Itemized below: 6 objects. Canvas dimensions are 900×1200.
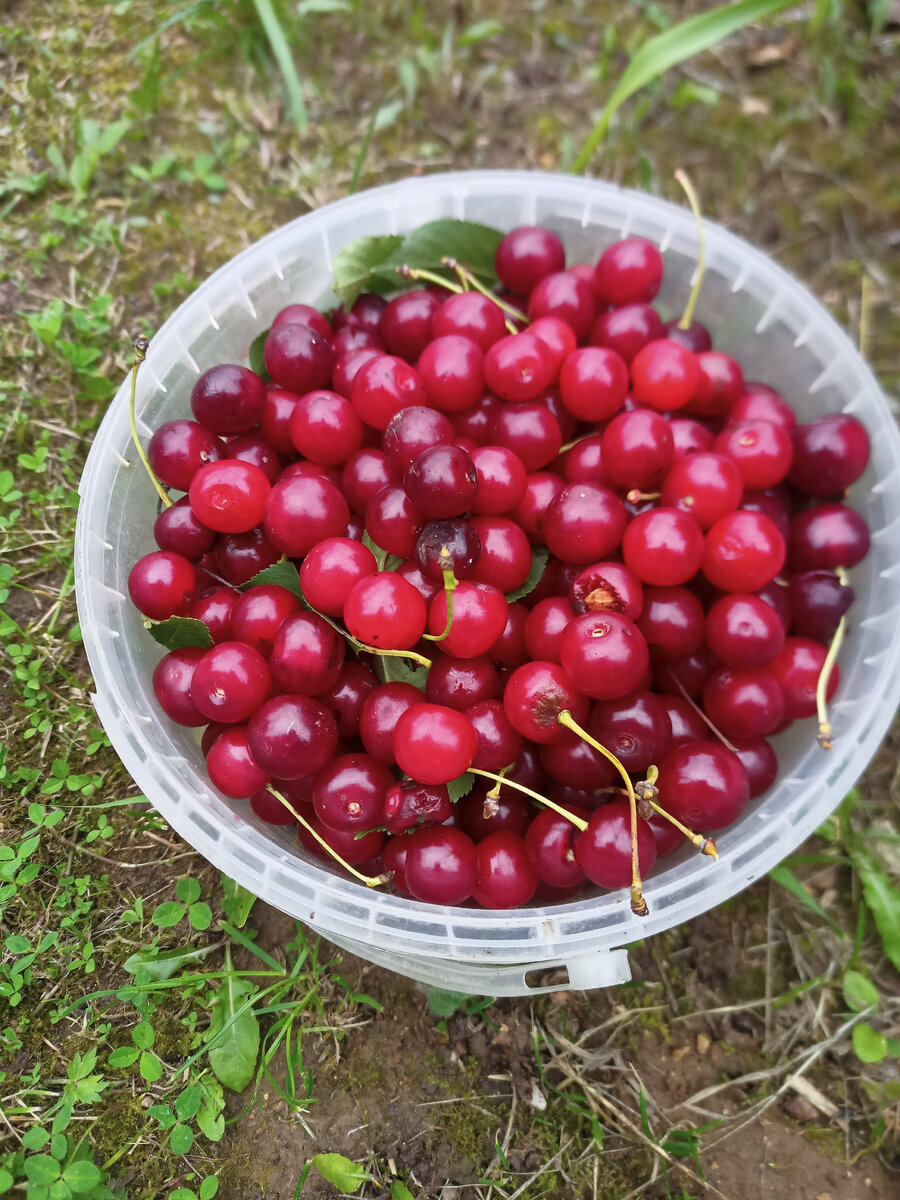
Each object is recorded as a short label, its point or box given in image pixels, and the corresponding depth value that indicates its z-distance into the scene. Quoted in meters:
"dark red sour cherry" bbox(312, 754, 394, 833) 0.22
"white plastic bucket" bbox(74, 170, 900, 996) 0.22
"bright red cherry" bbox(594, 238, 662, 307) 0.27
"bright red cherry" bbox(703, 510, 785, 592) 0.24
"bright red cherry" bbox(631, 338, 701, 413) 0.26
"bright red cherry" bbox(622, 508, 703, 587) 0.23
